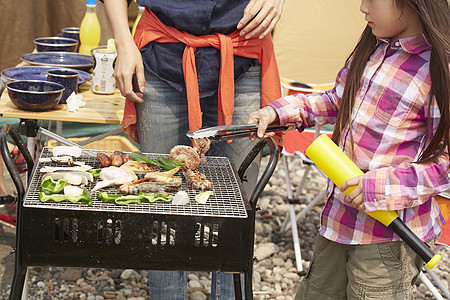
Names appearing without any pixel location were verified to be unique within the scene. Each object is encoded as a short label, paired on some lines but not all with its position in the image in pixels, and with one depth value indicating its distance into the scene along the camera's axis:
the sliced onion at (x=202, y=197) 1.94
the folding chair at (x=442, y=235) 2.94
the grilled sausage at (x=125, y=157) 2.22
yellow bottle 3.69
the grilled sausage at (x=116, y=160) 2.17
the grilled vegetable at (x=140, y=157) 2.22
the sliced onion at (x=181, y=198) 1.92
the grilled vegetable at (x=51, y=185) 1.90
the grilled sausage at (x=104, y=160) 2.18
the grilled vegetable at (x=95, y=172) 2.09
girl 1.90
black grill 1.84
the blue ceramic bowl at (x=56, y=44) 3.69
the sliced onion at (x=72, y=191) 1.88
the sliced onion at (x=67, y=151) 2.19
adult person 2.30
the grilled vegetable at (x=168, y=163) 2.18
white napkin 2.79
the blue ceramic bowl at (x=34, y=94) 2.65
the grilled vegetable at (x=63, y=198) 1.85
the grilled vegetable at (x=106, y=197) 1.88
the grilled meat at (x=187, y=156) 2.18
